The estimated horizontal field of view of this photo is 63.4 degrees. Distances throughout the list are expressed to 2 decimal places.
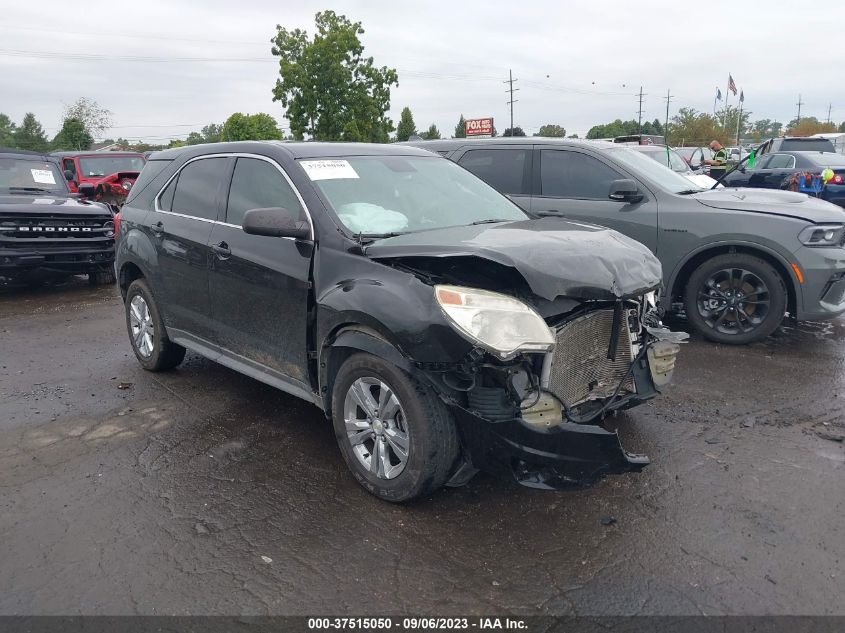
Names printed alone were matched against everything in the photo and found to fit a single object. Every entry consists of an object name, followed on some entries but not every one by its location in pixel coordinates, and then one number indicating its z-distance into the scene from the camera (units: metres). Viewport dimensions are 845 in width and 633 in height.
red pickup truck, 15.25
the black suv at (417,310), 3.13
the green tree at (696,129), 61.97
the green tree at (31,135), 75.48
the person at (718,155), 17.16
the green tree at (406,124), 78.07
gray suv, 5.99
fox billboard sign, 40.59
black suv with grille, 8.88
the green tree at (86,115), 62.44
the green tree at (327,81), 37.09
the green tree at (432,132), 79.66
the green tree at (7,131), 75.89
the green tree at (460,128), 88.72
